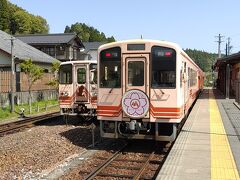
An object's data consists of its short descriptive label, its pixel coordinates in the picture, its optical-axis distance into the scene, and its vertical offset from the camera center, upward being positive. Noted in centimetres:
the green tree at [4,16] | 8419 +1392
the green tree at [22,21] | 8544 +1300
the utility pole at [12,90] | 2272 -55
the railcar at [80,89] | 1720 -40
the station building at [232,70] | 3017 +84
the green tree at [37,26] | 8978 +1279
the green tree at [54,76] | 3159 +41
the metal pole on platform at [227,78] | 3219 +10
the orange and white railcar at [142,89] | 1115 -26
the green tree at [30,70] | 2764 +77
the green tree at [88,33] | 12230 +1549
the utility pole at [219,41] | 8056 +789
